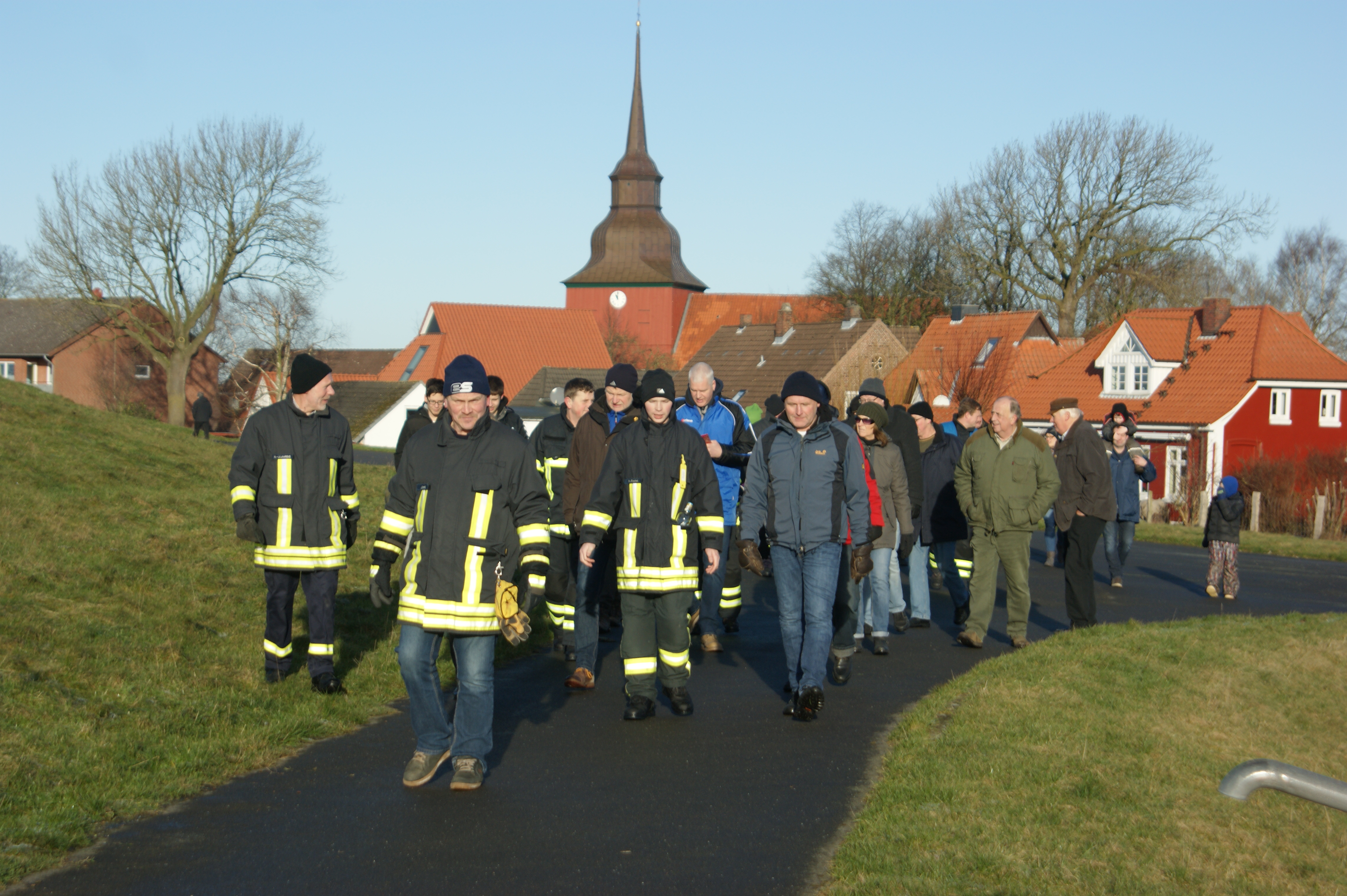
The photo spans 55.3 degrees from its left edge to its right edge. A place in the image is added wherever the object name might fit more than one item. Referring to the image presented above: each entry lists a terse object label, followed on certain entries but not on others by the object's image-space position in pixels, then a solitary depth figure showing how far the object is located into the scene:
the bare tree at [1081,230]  55.28
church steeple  102.44
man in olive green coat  10.34
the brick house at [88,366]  74.38
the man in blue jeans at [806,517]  7.82
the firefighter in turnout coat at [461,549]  6.06
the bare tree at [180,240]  55.00
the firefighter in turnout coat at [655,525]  7.60
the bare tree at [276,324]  59.19
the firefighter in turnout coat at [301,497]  7.83
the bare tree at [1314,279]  83.62
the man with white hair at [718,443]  9.95
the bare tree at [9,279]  104.31
